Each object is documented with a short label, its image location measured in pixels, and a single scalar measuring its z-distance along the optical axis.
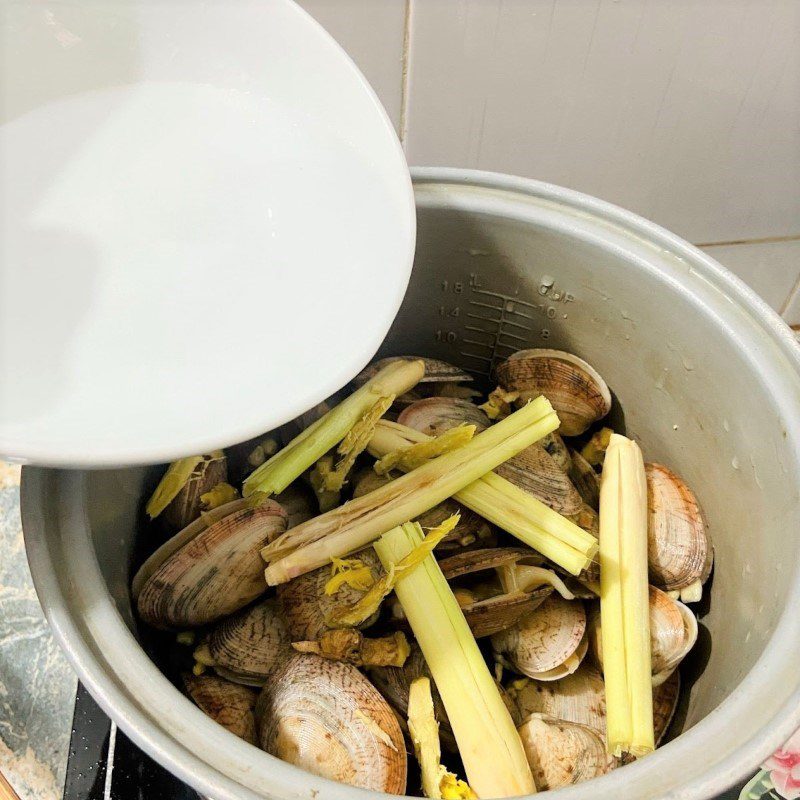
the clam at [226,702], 0.26
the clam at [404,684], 0.27
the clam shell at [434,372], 0.33
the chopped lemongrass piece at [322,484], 0.31
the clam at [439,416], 0.32
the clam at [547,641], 0.28
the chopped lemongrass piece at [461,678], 0.25
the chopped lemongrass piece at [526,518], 0.28
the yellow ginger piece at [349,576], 0.28
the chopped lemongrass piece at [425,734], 0.26
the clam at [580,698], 0.28
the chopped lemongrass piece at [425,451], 0.30
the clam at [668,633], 0.28
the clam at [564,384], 0.32
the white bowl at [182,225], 0.20
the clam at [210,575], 0.27
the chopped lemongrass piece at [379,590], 0.27
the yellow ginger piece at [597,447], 0.34
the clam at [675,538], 0.30
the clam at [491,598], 0.28
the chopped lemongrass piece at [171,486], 0.29
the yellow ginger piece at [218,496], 0.30
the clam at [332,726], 0.25
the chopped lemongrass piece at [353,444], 0.30
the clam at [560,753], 0.26
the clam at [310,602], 0.28
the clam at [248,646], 0.28
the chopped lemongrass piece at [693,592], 0.30
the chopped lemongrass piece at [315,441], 0.30
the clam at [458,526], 0.30
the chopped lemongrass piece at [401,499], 0.28
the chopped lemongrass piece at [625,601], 0.27
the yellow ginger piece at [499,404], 0.33
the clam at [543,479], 0.30
